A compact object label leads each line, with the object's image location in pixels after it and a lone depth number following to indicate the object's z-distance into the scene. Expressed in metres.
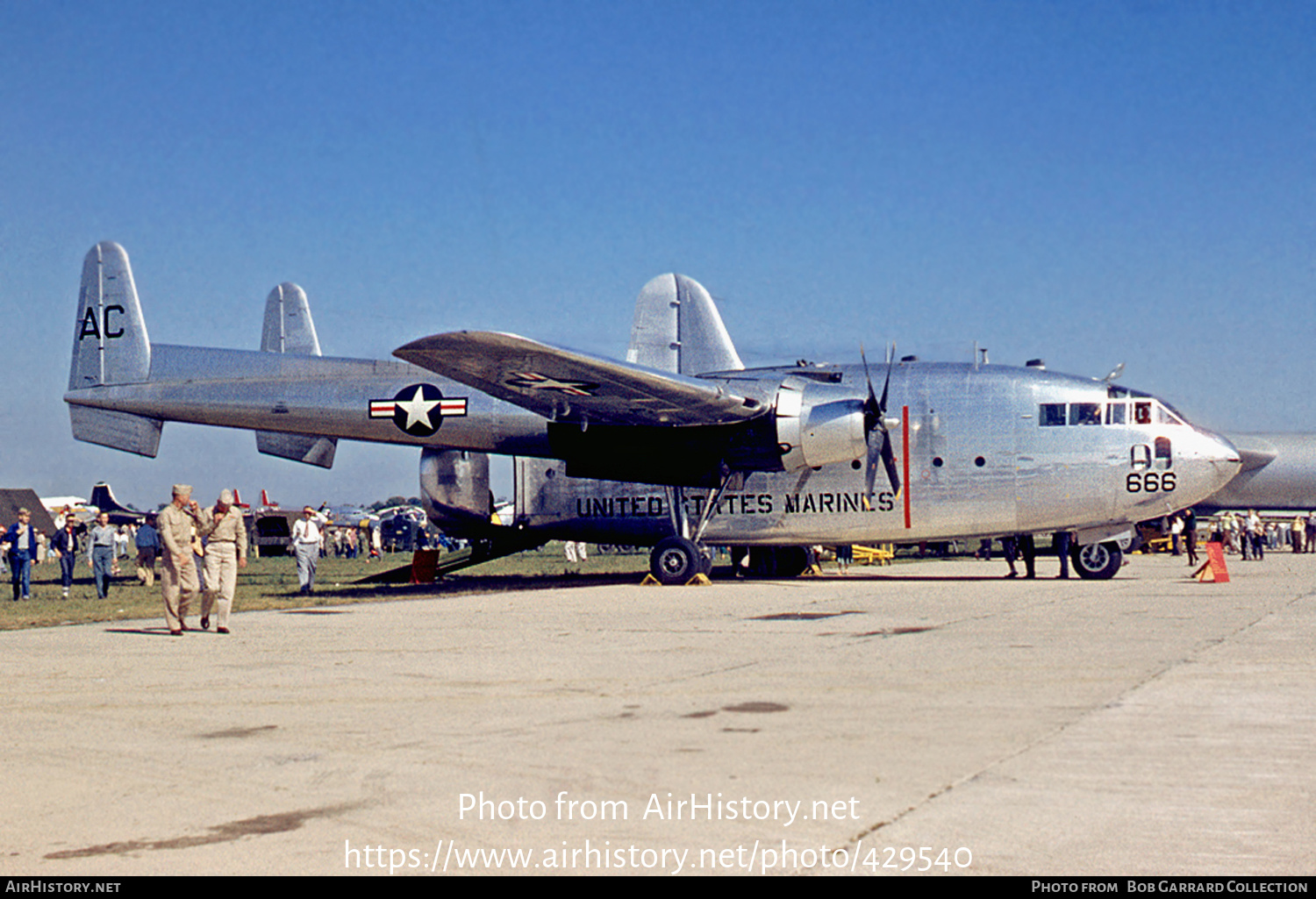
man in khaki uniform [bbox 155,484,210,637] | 13.56
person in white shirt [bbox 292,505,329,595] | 23.03
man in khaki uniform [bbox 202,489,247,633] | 14.05
